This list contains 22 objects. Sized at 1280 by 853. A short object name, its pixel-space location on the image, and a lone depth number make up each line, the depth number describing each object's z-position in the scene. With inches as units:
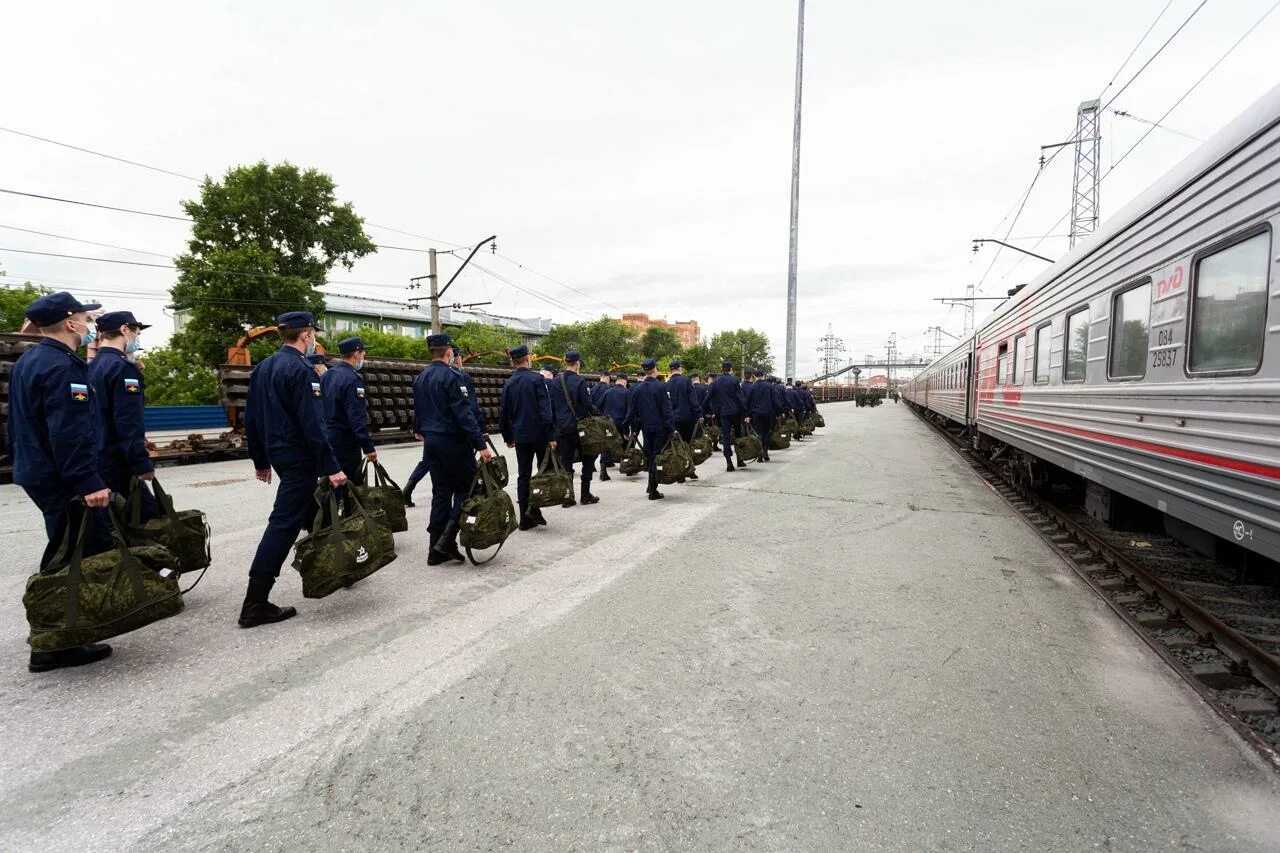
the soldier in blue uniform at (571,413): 323.0
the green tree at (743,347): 4301.2
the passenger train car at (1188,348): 129.4
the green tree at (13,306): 1562.5
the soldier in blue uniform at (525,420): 274.8
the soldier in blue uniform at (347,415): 227.3
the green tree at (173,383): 1462.8
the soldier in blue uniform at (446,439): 215.8
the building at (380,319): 3164.4
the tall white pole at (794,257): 1042.7
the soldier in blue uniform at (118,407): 169.0
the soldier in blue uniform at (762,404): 529.3
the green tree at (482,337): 2604.6
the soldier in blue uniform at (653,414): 362.3
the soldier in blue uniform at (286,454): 165.3
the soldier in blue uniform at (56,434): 134.9
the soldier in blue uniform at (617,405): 461.7
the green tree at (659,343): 3540.4
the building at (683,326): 5944.9
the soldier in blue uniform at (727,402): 474.0
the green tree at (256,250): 1122.7
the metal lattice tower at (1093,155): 906.1
